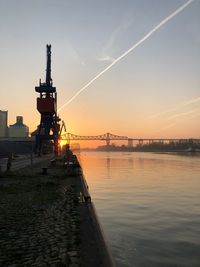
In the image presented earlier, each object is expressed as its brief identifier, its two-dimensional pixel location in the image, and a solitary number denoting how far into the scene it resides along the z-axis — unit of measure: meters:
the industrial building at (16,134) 119.79
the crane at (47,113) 46.12
